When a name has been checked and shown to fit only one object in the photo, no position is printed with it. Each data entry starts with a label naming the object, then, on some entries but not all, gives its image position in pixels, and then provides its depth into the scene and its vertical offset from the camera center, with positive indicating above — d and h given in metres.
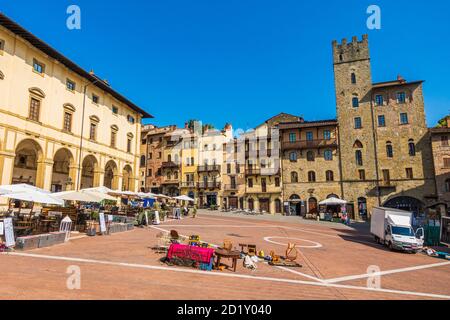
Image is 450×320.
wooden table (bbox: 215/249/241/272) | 9.33 -1.97
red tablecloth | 9.41 -1.95
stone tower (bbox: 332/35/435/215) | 37.00 +7.96
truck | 15.04 -2.01
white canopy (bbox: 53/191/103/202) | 15.55 -0.03
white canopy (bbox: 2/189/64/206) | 12.33 -0.07
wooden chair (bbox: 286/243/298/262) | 10.76 -2.37
